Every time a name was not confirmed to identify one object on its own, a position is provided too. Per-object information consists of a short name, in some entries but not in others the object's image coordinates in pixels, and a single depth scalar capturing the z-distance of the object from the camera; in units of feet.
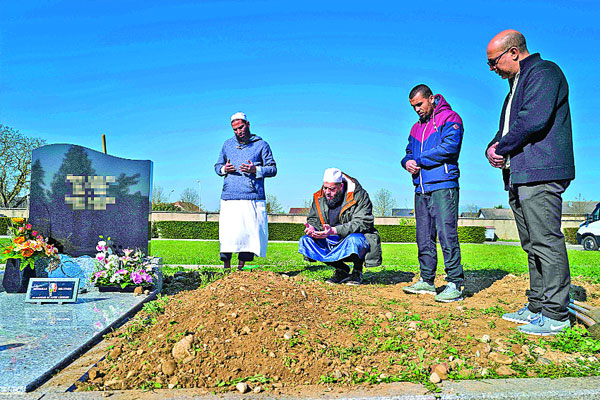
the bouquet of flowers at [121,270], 15.93
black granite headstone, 17.10
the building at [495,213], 196.03
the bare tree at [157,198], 139.74
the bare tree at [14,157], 94.89
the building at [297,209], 185.06
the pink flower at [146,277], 15.98
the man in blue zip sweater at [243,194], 19.74
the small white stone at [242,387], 7.39
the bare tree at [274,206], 141.87
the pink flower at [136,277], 15.80
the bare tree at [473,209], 223.71
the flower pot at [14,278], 15.84
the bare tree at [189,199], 160.26
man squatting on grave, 16.80
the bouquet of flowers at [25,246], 15.60
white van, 55.31
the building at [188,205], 168.05
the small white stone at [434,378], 7.79
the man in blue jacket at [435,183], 14.49
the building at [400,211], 163.33
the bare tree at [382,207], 157.38
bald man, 10.53
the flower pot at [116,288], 15.96
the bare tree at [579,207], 186.91
